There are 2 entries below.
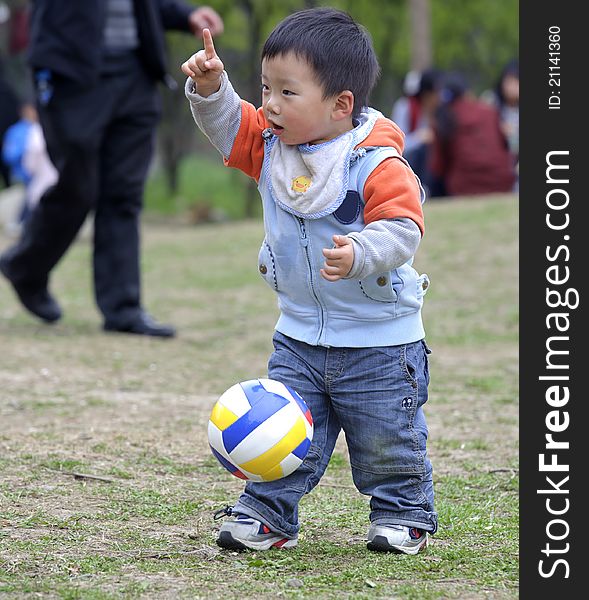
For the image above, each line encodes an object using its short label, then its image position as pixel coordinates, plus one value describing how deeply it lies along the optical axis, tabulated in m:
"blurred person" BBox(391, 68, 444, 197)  13.14
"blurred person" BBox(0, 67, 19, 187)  21.67
